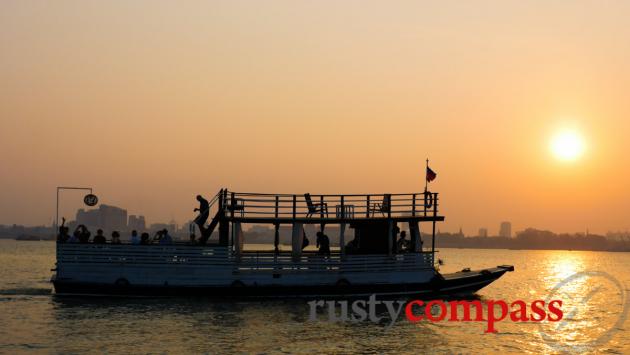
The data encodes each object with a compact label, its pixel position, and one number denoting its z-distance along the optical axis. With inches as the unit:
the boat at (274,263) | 1091.3
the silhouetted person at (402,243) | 1165.1
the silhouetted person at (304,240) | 1147.9
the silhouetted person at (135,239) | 1107.3
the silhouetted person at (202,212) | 1128.2
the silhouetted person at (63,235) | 1099.3
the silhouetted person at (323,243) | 1141.1
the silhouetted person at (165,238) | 1112.8
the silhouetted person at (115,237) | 1111.0
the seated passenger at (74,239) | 1098.7
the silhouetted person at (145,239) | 1104.6
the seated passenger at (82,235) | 1101.7
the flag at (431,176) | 1182.9
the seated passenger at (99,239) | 1099.9
